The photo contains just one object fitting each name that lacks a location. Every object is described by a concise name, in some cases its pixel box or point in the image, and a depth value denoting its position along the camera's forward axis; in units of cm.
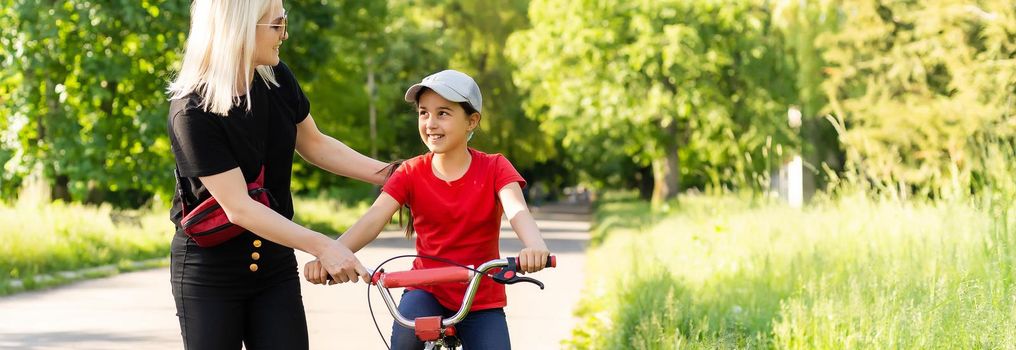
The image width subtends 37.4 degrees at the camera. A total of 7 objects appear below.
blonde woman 416
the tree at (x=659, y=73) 3556
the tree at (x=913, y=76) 2713
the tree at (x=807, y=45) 3844
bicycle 409
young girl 458
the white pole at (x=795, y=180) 5338
